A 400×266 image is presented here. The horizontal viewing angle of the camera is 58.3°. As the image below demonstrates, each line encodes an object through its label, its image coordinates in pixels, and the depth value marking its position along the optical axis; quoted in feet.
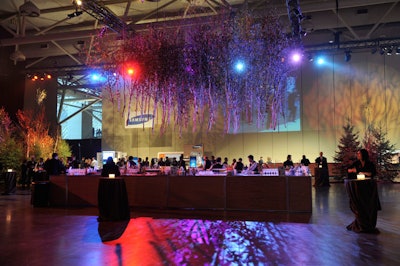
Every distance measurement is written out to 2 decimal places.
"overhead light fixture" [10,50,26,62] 54.19
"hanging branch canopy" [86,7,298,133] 26.96
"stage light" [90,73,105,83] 31.53
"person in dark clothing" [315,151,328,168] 49.70
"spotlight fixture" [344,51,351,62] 52.25
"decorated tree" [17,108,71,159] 57.52
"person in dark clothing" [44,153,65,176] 33.68
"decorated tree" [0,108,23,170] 53.06
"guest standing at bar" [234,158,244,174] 38.86
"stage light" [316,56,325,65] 62.33
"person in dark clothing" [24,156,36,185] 49.96
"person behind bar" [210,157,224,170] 38.20
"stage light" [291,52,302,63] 28.57
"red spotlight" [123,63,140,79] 28.45
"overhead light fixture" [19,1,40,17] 41.57
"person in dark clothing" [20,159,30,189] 51.90
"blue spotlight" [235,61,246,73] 27.71
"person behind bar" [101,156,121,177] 24.77
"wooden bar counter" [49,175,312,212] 26.99
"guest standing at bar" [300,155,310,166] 48.29
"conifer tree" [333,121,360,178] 56.13
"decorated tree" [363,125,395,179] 55.36
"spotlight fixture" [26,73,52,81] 64.39
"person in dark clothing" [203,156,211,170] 43.31
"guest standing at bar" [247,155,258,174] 30.39
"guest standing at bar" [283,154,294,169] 42.30
